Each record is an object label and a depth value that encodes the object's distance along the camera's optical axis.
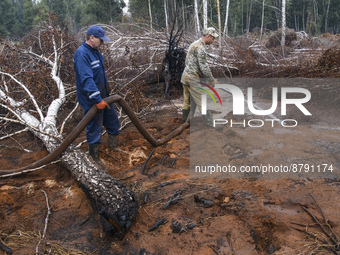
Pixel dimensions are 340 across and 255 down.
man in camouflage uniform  5.11
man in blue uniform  3.63
